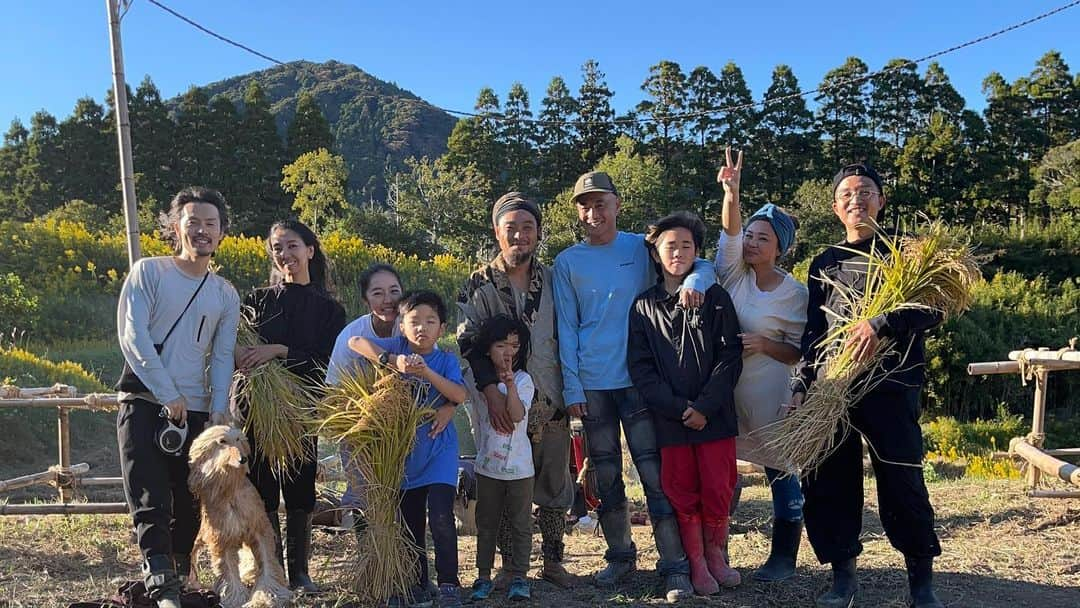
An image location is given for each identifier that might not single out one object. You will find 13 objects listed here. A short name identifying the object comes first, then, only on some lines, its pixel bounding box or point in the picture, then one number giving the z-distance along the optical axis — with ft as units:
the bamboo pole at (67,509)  16.20
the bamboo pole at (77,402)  16.63
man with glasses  10.35
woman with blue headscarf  11.71
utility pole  24.84
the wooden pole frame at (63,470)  16.35
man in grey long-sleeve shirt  10.27
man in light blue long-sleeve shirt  11.66
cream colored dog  10.37
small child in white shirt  11.40
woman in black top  11.70
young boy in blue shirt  10.98
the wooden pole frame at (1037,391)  17.40
